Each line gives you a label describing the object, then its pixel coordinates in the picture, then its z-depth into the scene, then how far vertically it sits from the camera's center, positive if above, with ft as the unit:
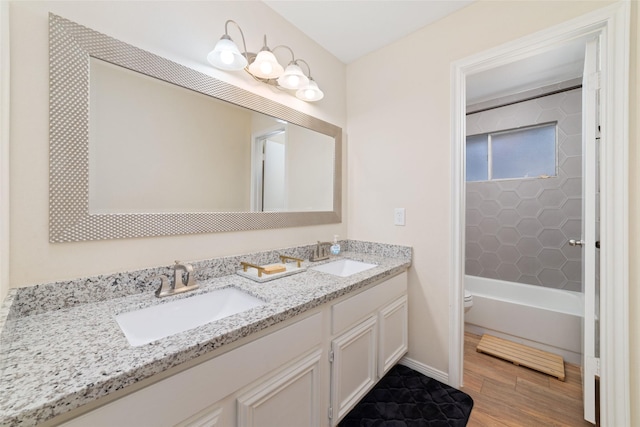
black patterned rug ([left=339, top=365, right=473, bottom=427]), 4.43 -3.64
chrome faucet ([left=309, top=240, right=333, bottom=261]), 5.76 -0.88
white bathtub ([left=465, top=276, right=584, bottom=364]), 6.34 -2.81
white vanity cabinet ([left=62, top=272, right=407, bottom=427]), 2.10 -1.86
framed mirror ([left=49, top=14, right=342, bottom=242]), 3.02 +1.02
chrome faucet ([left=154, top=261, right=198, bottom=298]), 3.45 -1.00
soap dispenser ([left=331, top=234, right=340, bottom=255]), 6.16 -0.85
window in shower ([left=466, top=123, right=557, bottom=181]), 8.30 +2.25
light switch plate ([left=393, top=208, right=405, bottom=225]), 6.05 -0.03
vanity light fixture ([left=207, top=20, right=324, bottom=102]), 4.02 +2.70
